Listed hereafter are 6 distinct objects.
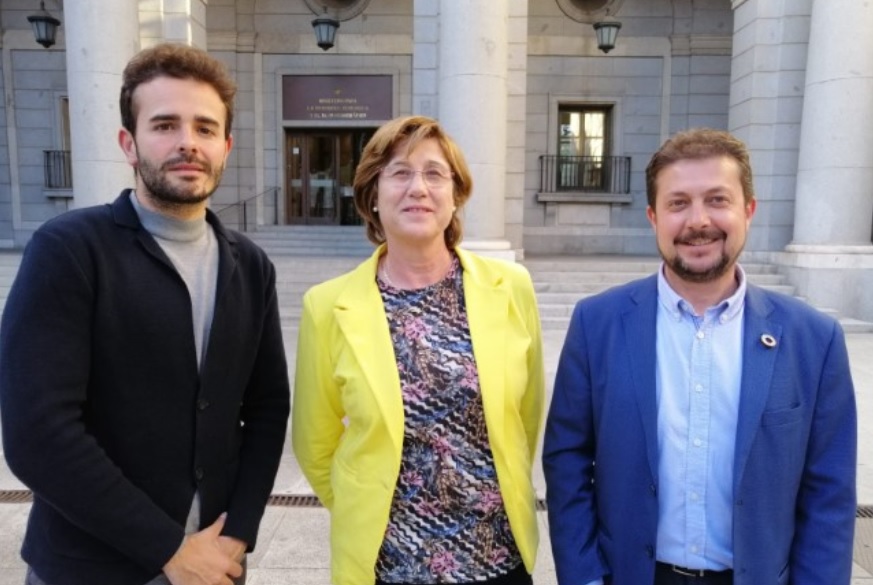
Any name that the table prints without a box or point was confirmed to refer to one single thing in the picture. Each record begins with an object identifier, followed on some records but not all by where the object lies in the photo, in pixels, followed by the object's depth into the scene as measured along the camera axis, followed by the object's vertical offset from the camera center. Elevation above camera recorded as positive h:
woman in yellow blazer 1.92 -0.58
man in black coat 1.54 -0.44
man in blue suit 1.75 -0.59
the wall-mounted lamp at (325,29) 13.38 +3.46
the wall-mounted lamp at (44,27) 13.23 +3.37
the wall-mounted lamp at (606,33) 13.87 +3.63
